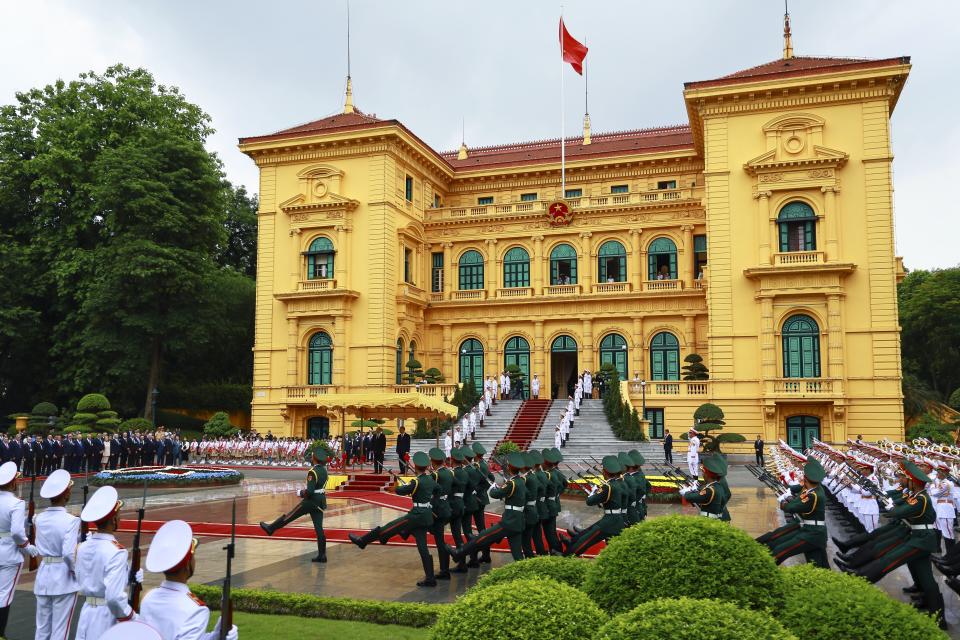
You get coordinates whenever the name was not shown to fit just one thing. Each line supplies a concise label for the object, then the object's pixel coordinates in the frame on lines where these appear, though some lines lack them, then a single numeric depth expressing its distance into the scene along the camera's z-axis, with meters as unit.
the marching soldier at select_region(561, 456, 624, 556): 10.99
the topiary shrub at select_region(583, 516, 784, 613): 5.29
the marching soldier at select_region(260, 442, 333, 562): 13.36
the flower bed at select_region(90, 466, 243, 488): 25.81
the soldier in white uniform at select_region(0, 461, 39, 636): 8.25
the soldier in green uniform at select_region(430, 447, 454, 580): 12.06
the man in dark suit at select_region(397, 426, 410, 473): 29.55
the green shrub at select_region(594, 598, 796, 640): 4.03
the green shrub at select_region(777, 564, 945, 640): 4.72
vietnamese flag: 40.84
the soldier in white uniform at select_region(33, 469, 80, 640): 7.61
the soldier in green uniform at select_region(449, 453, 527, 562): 11.52
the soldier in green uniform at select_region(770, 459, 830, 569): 9.85
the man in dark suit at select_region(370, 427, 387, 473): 27.03
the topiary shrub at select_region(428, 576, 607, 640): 4.71
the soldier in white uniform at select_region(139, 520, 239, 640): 4.89
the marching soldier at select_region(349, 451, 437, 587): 11.88
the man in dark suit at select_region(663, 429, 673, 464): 28.30
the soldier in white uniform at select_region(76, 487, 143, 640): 6.12
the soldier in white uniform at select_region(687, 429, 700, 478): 25.72
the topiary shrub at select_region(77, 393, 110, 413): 36.34
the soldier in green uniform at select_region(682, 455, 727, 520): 10.42
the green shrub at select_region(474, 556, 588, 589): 5.99
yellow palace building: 33.19
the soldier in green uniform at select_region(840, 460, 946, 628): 9.27
